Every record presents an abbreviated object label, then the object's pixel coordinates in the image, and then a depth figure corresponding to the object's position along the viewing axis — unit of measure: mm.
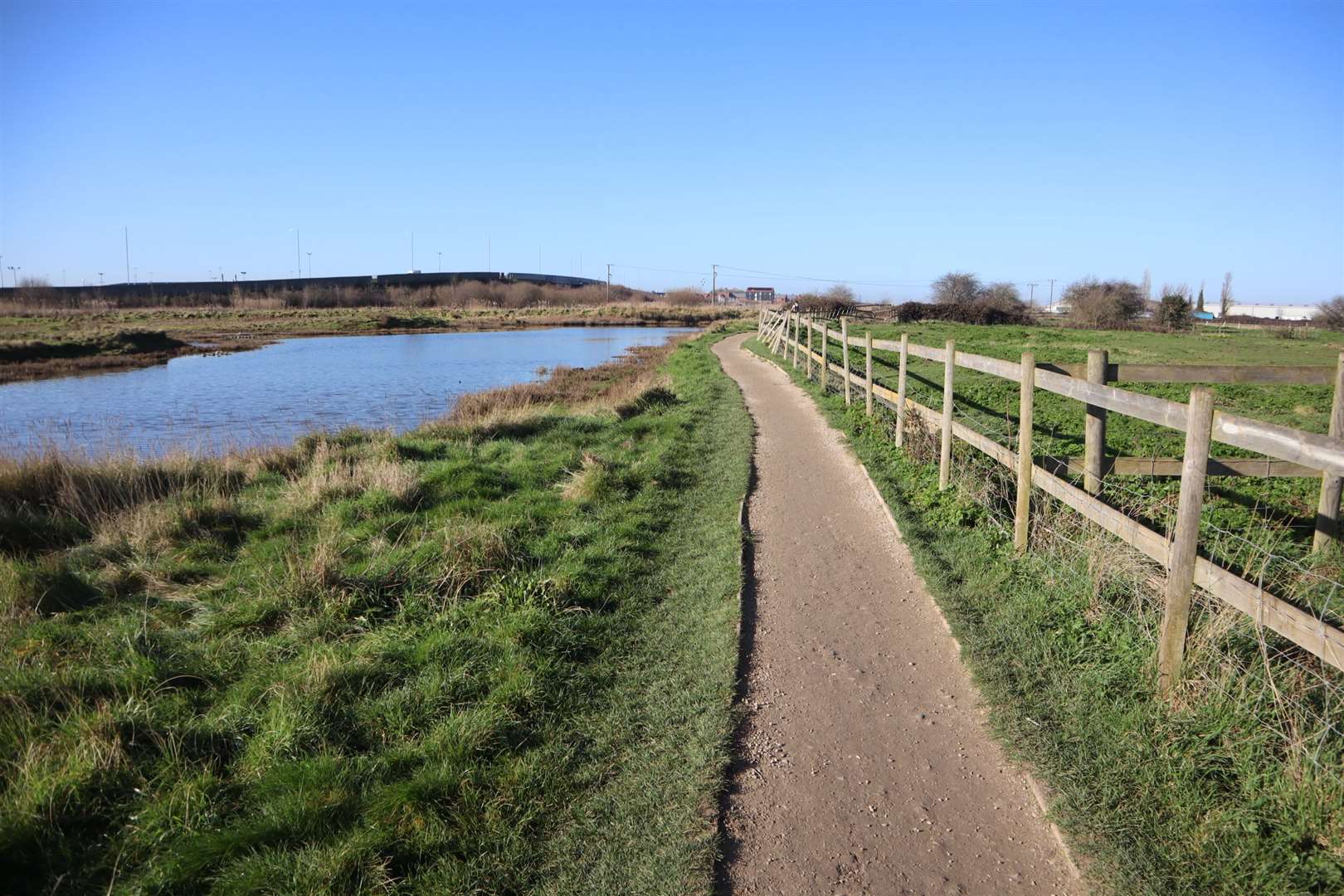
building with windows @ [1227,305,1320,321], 98638
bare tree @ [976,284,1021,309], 61838
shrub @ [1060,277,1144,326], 52281
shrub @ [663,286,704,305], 111125
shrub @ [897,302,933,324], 53966
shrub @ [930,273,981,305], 71500
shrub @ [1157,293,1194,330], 50312
